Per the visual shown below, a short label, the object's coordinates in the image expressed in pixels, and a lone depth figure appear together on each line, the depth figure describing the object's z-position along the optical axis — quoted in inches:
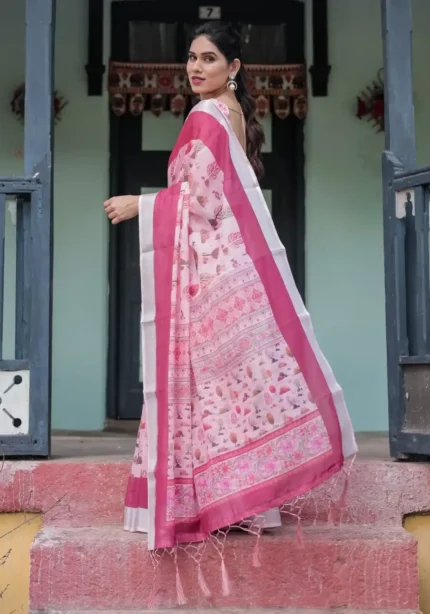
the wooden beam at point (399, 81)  152.1
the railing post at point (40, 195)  145.2
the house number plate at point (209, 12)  248.5
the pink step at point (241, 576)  123.1
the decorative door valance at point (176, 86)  244.5
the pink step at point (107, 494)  136.3
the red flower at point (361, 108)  245.4
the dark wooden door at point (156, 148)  247.0
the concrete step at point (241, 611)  120.4
